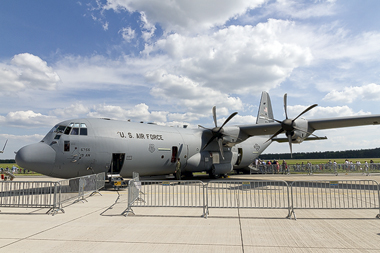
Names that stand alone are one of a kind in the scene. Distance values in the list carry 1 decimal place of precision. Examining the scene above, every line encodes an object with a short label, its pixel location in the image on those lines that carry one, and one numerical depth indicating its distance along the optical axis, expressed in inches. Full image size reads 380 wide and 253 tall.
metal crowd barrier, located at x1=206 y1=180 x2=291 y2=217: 393.3
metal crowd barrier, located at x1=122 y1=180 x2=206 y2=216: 349.6
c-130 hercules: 530.6
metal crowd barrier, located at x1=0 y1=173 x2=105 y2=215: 369.4
